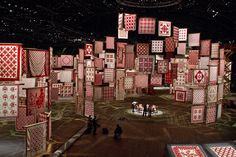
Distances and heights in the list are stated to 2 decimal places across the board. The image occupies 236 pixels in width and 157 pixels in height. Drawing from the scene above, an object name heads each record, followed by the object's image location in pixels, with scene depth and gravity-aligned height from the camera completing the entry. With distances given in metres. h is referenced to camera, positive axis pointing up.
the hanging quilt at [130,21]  19.73 +3.98
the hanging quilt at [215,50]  20.97 +2.04
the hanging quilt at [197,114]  19.88 -2.99
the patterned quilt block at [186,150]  7.87 -2.35
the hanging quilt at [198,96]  19.70 -1.59
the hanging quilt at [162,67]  28.55 +0.82
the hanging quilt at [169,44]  24.67 +2.88
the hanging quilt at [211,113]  20.12 -2.97
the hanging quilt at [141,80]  29.20 -0.68
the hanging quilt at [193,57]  25.53 +1.78
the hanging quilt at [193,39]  20.83 +2.89
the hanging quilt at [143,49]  24.45 +2.34
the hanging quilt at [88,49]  23.78 +2.16
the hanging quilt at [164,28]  20.44 +3.66
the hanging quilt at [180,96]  28.94 -2.35
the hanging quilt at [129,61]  25.44 +1.25
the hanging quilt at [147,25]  19.17 +3.61
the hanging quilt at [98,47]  22.81 +2.29
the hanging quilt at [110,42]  23.17 +2.78
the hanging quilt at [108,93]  24.95 -1.90
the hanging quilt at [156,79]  29.62 -0.60
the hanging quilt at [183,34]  22.39 +3.53
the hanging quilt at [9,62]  11.83 +0.44
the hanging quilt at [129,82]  30.38 -0.97
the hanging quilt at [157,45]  23.11 +2.58
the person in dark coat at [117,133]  16.19 -3.68
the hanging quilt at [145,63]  26.25 +1.12
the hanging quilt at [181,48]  23.38 +2.39
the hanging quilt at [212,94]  19.82 -1.43
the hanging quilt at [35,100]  13.20 -1.46
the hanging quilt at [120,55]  24.88 +1.74
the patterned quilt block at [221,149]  7.83 -2.31
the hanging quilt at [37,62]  13.50 +0.51
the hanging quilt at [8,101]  12.21 -1.38
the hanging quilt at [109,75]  24.75 -0.15
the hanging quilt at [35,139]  12.12 -3.22
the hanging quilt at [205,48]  20.55 +2.17
